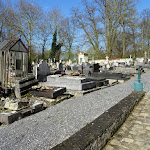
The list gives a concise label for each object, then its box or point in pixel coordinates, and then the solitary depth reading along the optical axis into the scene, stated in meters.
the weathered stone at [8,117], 3.71
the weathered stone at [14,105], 4.50
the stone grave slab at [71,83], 6.65
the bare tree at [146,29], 34.00
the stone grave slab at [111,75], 10.07
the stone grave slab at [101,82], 7.72
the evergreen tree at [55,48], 31.79
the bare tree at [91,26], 29.67
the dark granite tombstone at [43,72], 9.34
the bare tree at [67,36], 32.43
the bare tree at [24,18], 22.27
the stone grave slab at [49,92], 5.42
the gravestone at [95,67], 12.52
